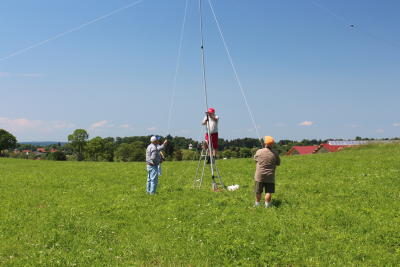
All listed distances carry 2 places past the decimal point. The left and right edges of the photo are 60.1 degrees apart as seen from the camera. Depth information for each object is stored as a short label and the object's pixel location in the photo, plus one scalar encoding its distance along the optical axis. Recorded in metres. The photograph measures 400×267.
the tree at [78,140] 100.50
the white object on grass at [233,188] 14.13
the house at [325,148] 64.39
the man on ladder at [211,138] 13.92
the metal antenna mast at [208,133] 13.98
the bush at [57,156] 95.91
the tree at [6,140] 91.12
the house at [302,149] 77.88
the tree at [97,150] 100.50
